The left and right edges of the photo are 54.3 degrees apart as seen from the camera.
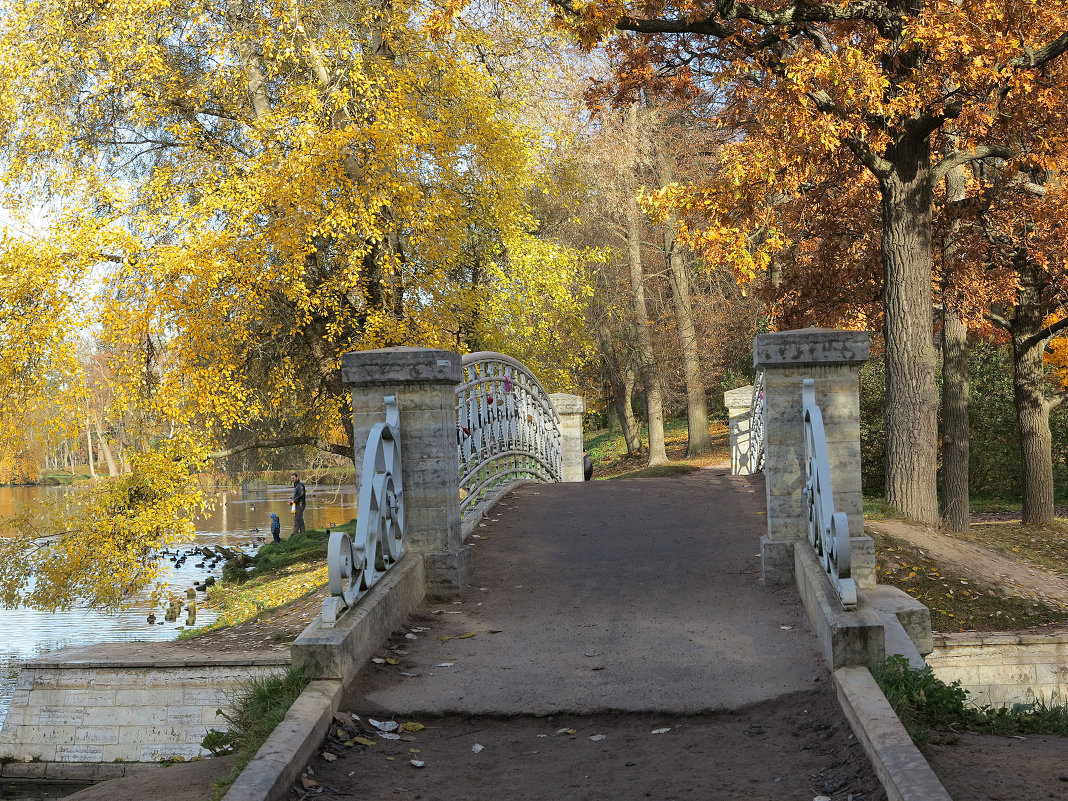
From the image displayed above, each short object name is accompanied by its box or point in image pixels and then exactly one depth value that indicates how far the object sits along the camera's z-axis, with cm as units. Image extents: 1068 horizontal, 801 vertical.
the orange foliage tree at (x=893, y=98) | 1040
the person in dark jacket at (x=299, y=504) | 2897
